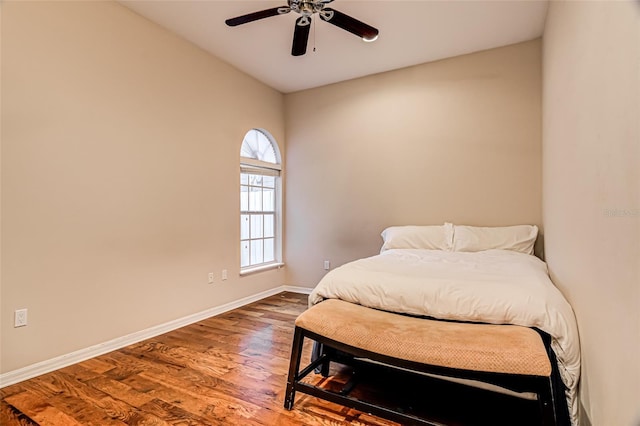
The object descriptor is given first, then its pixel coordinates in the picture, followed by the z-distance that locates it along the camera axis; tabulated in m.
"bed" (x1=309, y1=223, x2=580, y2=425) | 1.58
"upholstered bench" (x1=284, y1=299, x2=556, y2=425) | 1.38
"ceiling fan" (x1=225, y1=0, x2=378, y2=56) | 2.23
